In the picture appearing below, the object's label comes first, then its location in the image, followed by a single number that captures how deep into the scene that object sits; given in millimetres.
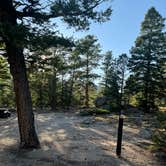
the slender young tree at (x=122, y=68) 17535
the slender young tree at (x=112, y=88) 16730
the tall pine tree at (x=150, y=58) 14944
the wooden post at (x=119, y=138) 4528
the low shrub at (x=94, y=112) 12176
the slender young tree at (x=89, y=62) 20116
